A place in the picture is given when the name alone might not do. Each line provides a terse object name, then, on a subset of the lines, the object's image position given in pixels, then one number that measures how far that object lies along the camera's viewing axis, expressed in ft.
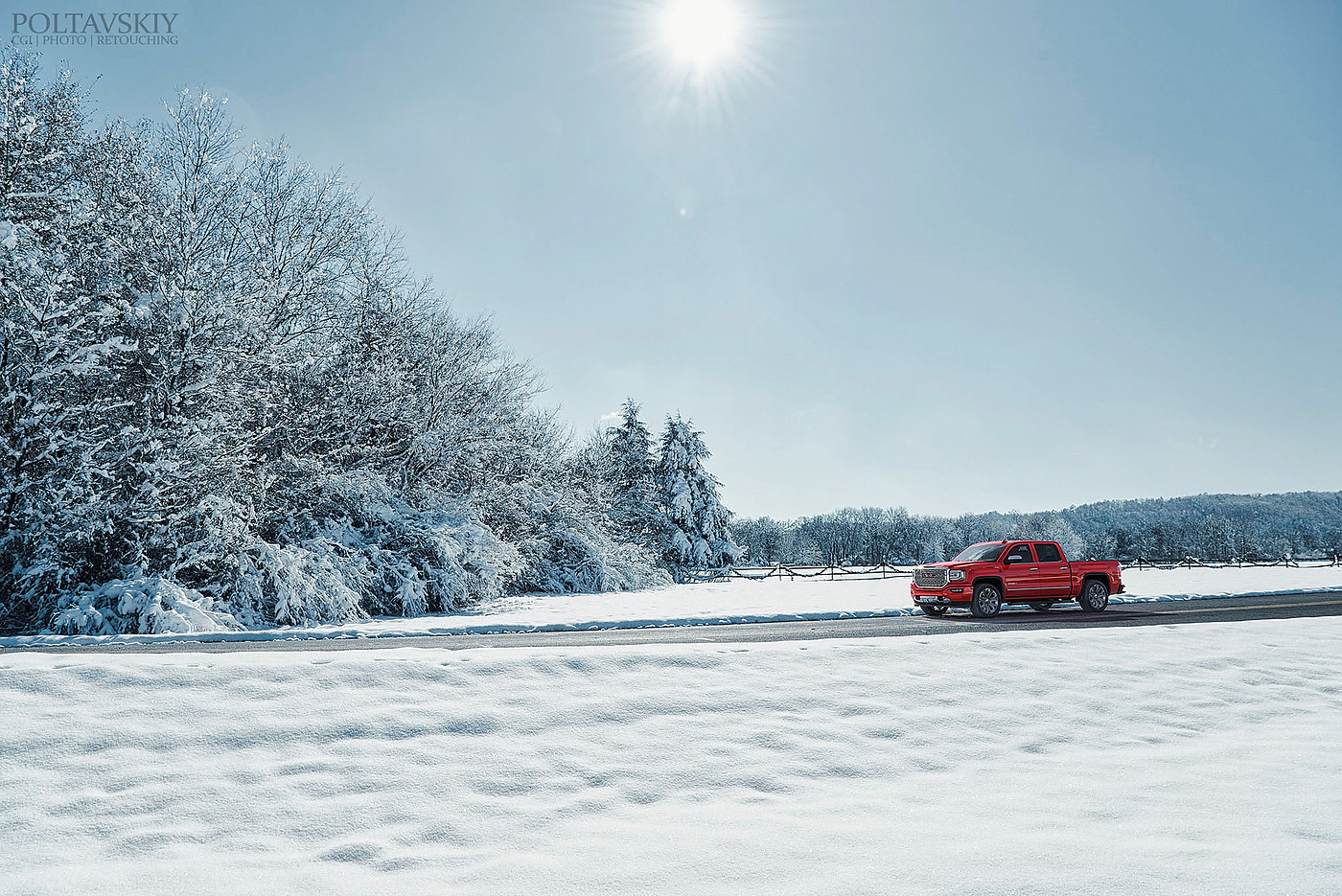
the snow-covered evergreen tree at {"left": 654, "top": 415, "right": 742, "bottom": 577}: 155.84
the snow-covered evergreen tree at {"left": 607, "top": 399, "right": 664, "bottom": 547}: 148.66
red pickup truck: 55.26
